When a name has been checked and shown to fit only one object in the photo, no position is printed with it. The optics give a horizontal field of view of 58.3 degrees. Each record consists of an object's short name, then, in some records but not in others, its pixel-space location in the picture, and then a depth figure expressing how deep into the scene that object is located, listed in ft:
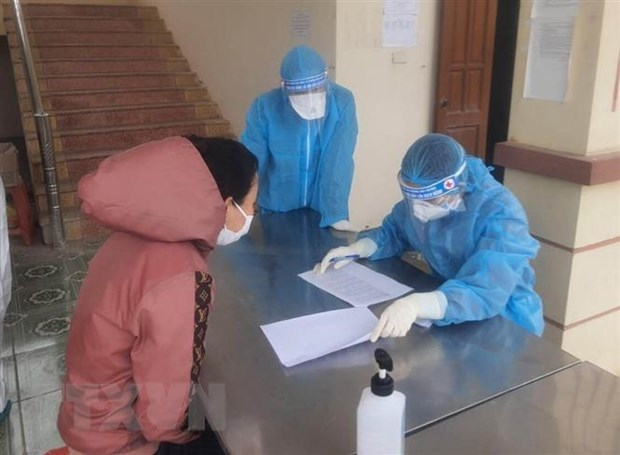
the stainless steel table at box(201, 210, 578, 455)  2.91
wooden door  11.10
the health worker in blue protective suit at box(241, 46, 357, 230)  6.53
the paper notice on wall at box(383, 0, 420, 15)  10.25
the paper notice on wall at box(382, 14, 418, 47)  10.40
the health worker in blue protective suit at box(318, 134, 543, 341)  3.82
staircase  12.61
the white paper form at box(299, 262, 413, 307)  4.34
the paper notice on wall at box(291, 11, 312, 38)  10.58
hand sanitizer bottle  2.37
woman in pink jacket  2.95
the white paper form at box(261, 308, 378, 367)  3.56
